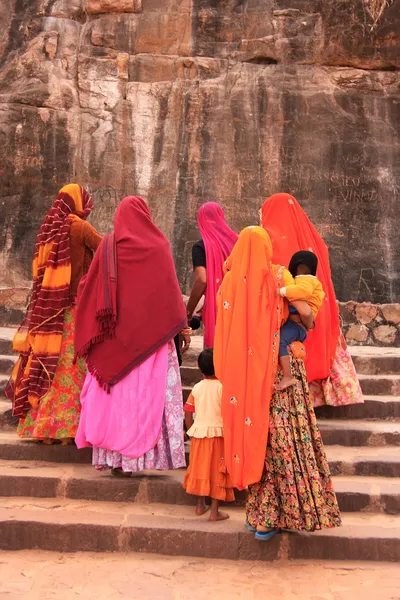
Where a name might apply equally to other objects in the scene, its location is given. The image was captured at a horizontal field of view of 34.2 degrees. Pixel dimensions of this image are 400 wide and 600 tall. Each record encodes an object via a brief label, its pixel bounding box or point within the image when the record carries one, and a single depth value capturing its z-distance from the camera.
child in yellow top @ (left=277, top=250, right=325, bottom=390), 3.20
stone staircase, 3.27
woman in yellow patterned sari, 3.99
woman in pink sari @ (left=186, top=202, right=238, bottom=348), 4.40
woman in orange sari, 3.07
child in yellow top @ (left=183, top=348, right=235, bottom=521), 3.41
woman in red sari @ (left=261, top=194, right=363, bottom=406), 4.36
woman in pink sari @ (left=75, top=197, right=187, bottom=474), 3.62
